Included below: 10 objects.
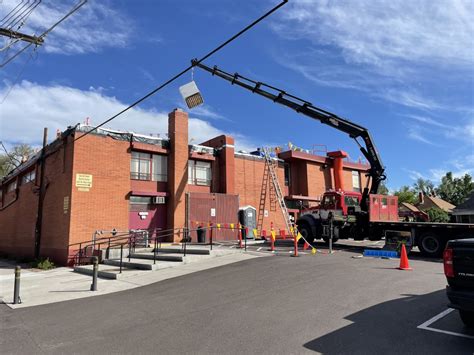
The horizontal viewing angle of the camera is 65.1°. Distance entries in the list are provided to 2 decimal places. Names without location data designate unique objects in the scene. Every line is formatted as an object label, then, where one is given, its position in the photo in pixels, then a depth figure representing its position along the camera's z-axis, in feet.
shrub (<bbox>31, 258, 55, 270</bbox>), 61.41
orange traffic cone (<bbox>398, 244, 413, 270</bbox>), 38.29
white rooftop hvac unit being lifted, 44.55
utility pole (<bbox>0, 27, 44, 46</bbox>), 50.52
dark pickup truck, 16.63
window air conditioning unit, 74.23
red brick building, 65.05
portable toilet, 83.97
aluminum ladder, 85.71
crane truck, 56.08
